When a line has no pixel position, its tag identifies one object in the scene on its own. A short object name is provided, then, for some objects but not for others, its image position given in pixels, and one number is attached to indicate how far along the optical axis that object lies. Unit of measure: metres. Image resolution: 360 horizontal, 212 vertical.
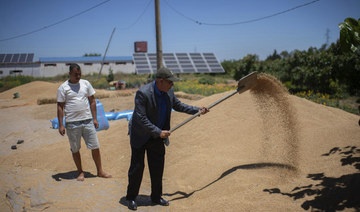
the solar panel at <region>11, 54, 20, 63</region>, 29.41
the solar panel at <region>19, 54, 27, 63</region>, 29.31
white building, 30.19
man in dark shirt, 2.74
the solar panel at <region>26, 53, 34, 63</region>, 29.49
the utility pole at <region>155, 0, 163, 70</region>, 8.70
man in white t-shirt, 3.51
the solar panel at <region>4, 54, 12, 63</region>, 29.08
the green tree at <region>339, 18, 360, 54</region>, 2.05
